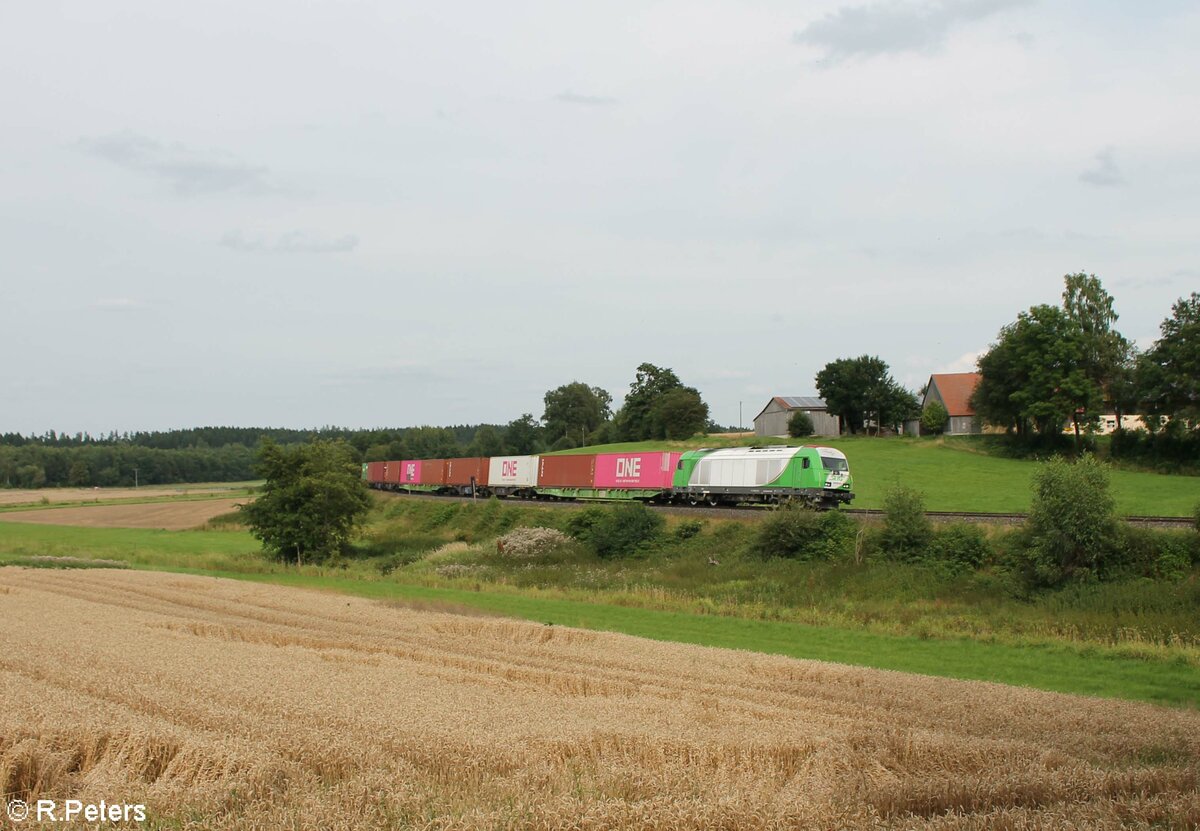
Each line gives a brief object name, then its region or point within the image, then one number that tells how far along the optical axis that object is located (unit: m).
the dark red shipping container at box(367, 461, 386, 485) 95.31
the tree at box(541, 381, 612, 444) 147.75
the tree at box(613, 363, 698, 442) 123.81
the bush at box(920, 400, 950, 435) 90.19
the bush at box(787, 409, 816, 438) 97.88
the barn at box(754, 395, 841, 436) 103.75
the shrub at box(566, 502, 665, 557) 44.22
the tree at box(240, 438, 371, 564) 53.41
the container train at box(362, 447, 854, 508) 44.12
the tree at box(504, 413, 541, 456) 146.00
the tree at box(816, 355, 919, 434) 98.00
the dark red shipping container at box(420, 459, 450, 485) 76.88
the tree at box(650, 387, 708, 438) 105.56
